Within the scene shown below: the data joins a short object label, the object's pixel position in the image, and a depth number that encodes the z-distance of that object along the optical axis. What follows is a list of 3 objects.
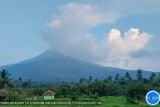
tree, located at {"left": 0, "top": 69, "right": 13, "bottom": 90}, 84.75
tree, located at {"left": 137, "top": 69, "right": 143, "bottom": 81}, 110.88
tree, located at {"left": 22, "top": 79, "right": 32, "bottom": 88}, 142.25
